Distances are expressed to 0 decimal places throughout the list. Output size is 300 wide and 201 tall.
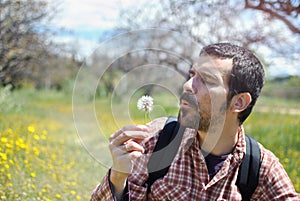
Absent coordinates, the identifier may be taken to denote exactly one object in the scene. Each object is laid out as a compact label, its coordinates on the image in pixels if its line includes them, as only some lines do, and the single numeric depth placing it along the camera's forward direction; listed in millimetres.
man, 1670
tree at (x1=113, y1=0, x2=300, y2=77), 6219
